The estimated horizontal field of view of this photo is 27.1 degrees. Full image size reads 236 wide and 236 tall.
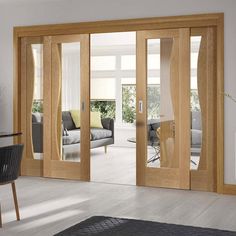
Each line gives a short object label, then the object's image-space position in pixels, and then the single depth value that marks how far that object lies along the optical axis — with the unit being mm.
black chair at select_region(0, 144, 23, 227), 4059
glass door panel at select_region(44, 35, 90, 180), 6422
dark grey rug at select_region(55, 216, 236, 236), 3916
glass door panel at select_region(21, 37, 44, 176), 6707
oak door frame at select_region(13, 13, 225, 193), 5602
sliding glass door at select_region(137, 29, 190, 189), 5852
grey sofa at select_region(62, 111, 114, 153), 6526
